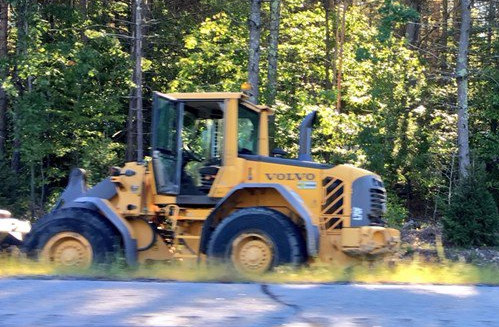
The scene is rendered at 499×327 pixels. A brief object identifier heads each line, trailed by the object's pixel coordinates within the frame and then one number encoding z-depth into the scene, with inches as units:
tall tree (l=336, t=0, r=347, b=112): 1043.9
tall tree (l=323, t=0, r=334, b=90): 1087.6
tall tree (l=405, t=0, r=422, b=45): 1200.8
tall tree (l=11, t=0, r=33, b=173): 879.1
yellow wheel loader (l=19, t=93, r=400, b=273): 366.0
